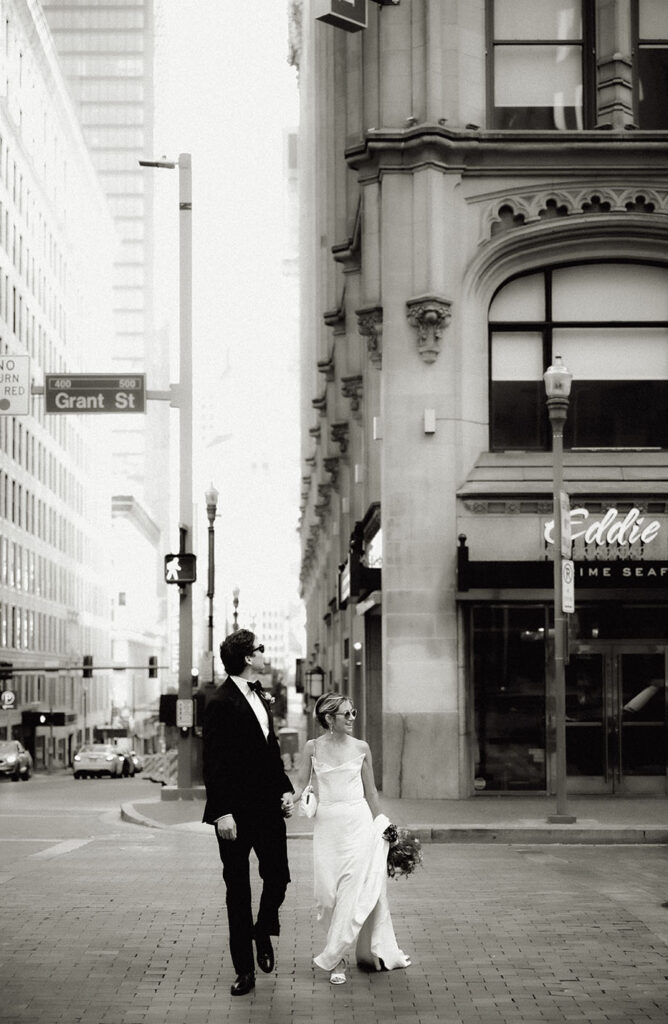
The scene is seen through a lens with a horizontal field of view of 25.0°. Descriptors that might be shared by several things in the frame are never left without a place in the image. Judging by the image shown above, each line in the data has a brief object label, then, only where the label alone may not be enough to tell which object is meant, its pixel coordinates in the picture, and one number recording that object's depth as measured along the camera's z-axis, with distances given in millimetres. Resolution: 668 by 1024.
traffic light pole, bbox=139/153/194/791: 26672
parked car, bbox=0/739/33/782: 57188
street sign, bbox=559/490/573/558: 20547
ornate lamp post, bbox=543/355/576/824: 19953
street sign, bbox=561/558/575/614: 20141
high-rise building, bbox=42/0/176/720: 146875
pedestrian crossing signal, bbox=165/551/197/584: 26023
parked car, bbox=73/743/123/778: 61719
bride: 9156
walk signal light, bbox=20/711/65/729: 85938
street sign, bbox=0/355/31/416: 26344
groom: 8906
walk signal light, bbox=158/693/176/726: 26975
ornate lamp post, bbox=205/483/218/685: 34950
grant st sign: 26453
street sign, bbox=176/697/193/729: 26344
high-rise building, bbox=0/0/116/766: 84312
